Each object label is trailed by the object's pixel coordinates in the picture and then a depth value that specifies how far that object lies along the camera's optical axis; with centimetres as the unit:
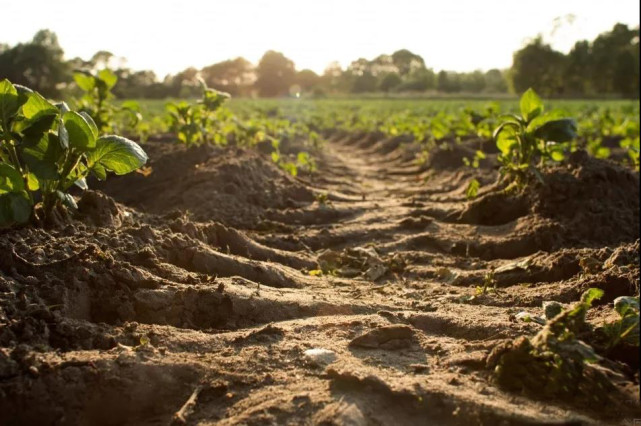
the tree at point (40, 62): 3425
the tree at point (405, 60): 11362
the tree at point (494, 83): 8248
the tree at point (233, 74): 8231
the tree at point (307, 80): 8631
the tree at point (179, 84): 6134
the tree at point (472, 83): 7856
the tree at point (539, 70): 6366
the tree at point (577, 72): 6197
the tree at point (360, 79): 8644
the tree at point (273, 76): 8181
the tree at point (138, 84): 5929
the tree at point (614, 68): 5716
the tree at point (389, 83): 8181
